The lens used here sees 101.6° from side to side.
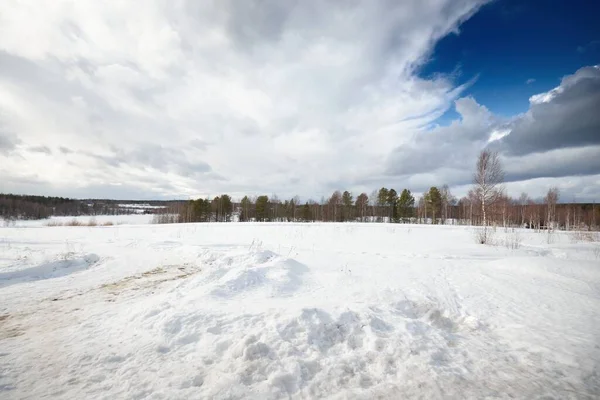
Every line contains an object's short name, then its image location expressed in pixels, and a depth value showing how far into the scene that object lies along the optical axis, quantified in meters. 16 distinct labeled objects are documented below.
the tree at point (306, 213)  68.62
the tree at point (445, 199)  58.03
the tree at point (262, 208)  67.06
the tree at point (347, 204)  66.25
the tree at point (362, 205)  66.62
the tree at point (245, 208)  69.19
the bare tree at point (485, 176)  19.11
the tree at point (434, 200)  53.34
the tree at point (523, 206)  54.55
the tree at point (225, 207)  70.38
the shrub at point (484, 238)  17.02
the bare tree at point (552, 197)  45.22
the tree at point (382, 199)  61.28
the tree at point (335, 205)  65.69
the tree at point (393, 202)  61.25
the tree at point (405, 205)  59.59
